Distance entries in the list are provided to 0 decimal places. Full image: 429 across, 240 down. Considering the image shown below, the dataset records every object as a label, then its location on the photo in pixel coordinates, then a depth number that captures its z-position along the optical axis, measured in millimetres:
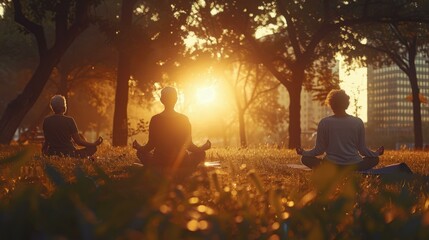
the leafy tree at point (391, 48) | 29859
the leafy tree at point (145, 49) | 21484
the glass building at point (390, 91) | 181062
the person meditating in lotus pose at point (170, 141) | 9852
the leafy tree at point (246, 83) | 48559
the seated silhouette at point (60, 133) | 11688
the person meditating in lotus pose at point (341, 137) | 9938
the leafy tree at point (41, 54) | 19562
